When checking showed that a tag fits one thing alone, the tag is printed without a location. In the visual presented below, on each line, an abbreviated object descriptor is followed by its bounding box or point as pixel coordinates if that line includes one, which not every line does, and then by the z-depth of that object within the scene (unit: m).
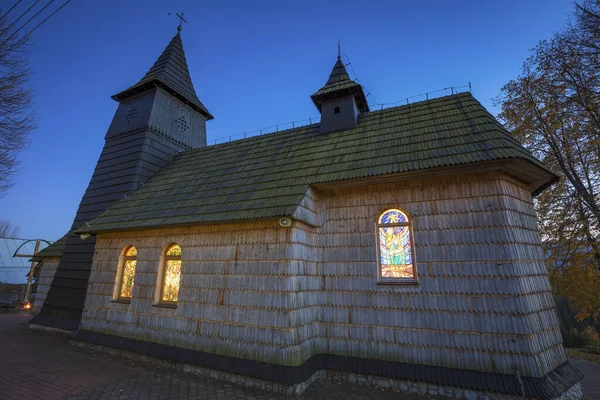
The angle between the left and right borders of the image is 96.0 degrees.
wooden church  5.59
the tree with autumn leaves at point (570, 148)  9.70
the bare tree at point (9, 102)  7.29
